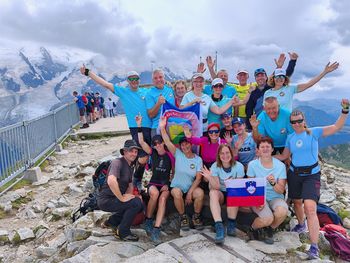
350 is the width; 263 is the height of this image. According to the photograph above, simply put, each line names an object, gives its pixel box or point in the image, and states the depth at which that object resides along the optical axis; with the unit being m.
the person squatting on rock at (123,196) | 5.88
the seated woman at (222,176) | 5.94
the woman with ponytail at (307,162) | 5.55
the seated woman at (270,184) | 5.81
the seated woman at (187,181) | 6.25
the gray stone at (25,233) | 7.52
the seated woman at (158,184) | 6.15
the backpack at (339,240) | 5.91
